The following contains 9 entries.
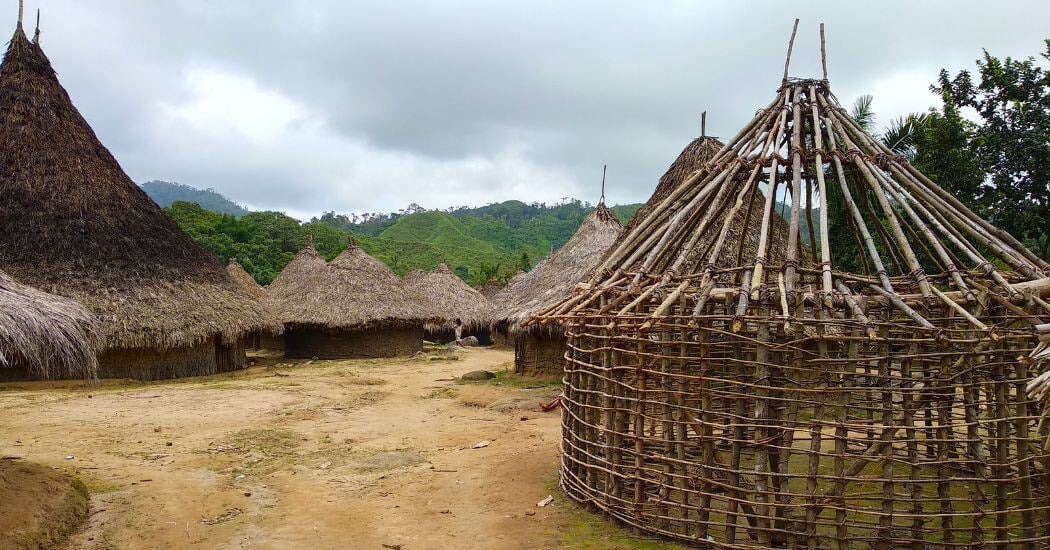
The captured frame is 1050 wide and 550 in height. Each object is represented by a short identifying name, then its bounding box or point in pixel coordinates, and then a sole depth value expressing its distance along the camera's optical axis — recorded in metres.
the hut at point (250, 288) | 24.48
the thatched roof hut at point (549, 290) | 14.40
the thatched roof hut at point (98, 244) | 14.00
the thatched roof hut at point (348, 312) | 20.69
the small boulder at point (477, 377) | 14.98
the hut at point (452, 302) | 27.12
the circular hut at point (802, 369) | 4.60
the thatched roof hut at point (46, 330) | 6.75
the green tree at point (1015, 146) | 11.49
